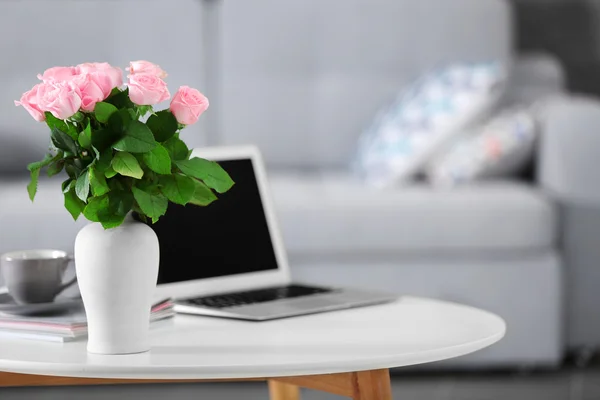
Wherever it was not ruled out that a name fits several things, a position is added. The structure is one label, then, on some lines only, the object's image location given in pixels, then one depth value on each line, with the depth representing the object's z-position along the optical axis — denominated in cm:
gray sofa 471
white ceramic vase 264
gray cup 287
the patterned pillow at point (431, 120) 483
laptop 306
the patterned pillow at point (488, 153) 484
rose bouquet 260
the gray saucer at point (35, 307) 287
